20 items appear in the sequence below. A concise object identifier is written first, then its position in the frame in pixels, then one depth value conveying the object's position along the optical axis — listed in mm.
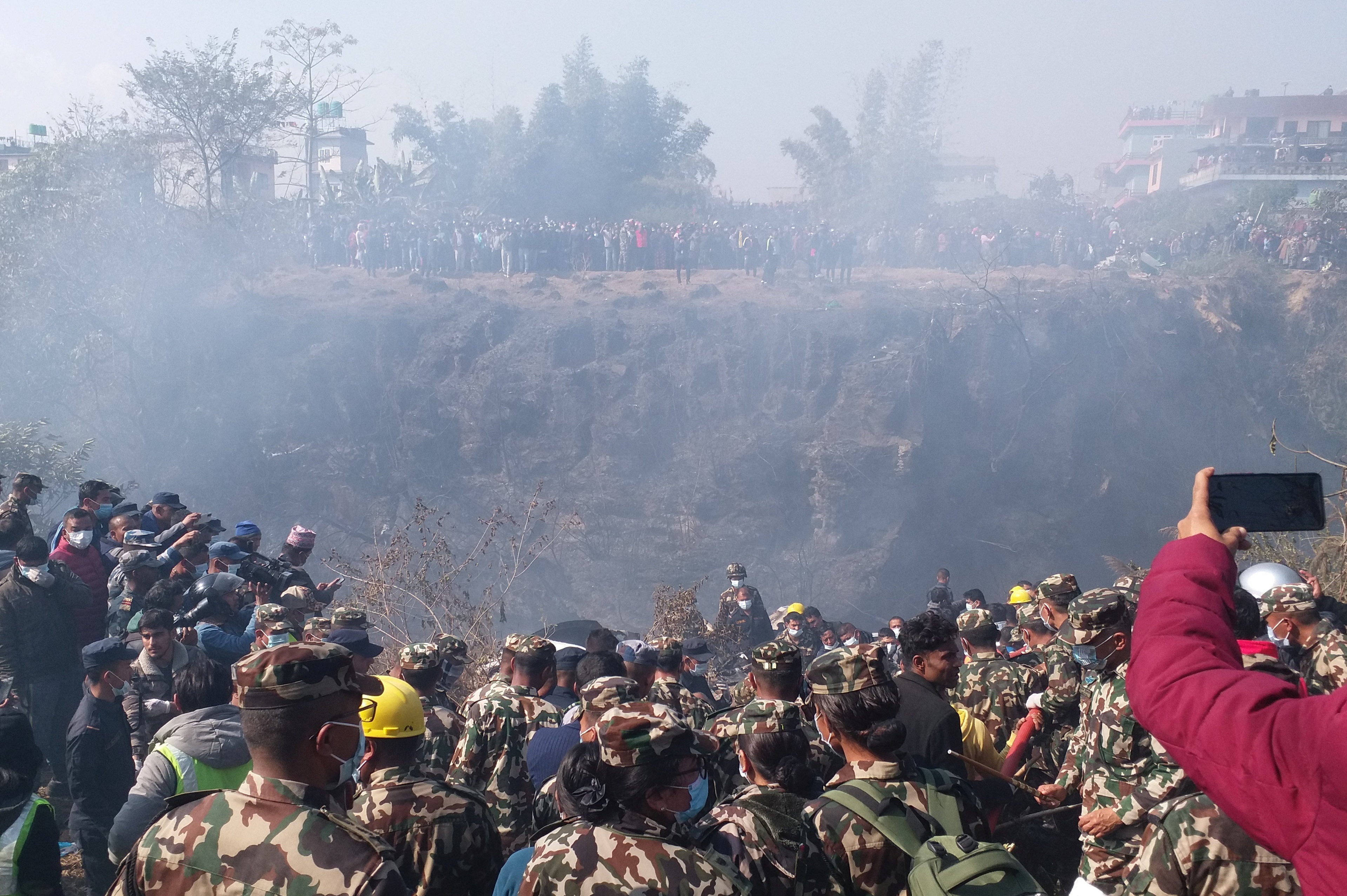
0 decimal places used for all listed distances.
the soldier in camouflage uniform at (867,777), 2775
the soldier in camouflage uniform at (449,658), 5160
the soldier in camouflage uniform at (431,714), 4414
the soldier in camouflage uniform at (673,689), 4832
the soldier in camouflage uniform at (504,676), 4453
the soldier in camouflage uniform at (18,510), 7070
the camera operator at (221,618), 6109
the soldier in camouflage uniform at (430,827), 2979
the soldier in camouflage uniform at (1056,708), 4562
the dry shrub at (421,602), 9562
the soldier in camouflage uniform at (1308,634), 4859
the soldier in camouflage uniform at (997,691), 4914
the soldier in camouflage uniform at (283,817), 1996
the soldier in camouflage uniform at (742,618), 12695
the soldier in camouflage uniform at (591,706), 3422
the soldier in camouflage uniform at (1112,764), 3396
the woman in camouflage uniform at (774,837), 2584
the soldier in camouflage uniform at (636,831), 2182
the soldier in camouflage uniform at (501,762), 4160
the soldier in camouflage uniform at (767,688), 4020
